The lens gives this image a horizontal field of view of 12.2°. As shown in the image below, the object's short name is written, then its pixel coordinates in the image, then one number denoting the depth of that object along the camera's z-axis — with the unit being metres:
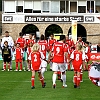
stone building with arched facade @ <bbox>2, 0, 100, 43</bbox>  66.38
